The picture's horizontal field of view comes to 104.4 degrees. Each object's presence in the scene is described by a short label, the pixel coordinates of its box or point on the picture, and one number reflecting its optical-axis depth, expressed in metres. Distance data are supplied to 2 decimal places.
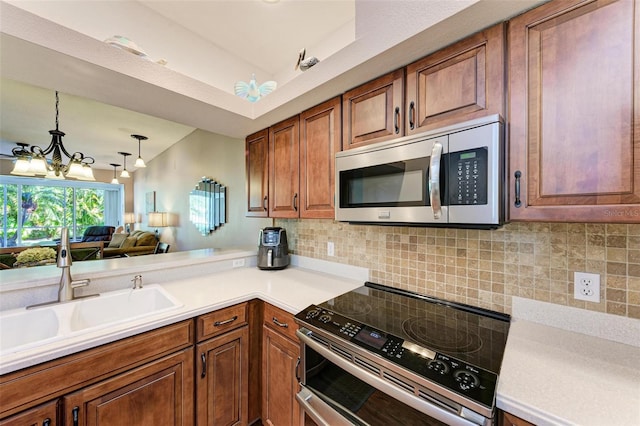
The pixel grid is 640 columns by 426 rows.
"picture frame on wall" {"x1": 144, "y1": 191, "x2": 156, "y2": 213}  5.97
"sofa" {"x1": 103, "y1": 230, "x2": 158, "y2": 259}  4.42
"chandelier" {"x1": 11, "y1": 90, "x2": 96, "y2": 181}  3.34
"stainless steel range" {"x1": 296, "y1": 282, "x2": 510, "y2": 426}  0.75
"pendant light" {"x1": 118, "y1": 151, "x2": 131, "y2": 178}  5.16
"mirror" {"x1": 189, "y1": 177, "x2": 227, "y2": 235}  3.25
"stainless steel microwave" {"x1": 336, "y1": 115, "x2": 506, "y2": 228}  0.89
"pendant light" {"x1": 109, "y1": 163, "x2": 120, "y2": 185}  6.10
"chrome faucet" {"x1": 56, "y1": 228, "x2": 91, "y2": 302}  1.31
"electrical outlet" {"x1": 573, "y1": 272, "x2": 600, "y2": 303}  0.98
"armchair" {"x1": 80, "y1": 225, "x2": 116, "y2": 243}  6.50
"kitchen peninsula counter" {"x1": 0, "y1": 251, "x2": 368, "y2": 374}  0.96
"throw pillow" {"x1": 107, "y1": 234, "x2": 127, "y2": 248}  5.49
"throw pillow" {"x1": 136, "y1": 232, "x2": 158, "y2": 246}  4.94
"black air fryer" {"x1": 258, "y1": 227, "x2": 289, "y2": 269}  2.09
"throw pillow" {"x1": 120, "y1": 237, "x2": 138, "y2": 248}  5.08
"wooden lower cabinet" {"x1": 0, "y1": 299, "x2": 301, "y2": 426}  0.93
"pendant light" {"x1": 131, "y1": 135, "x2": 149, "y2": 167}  4.34
